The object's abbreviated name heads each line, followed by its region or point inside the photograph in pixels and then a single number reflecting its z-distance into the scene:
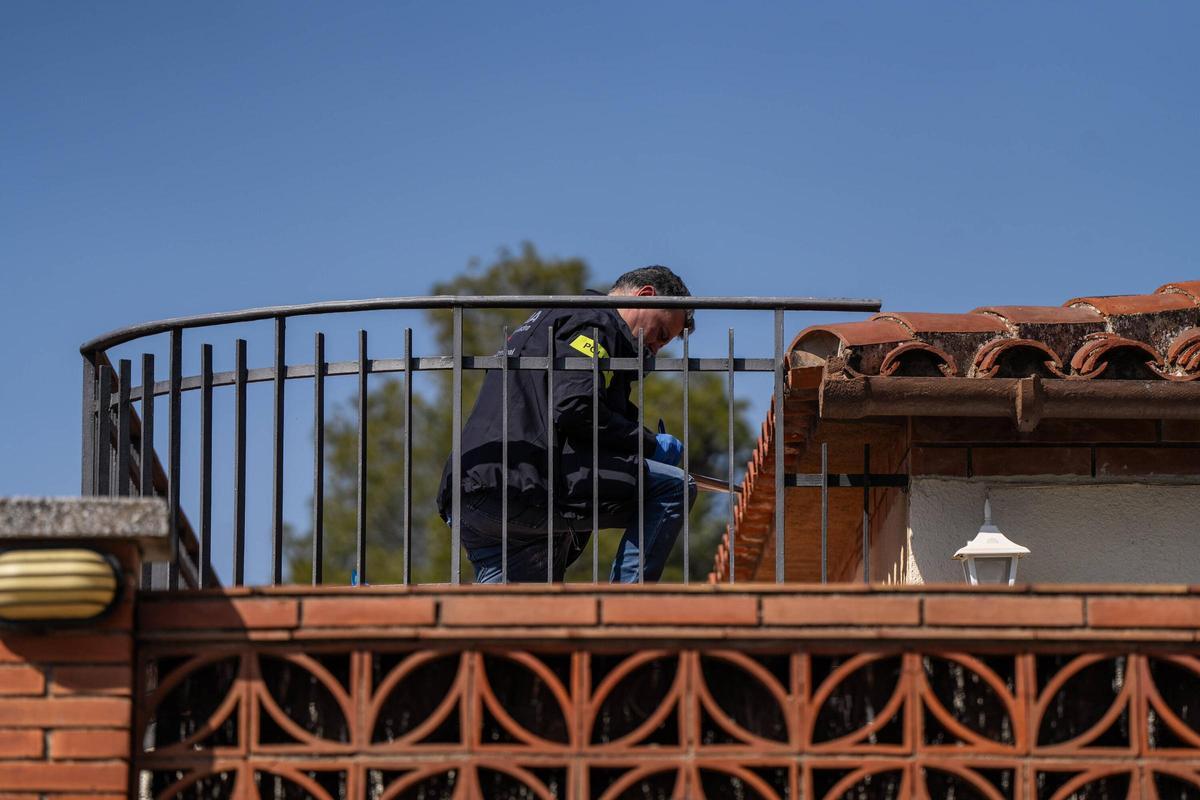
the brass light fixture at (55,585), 8.11
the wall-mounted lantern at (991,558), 11.63
